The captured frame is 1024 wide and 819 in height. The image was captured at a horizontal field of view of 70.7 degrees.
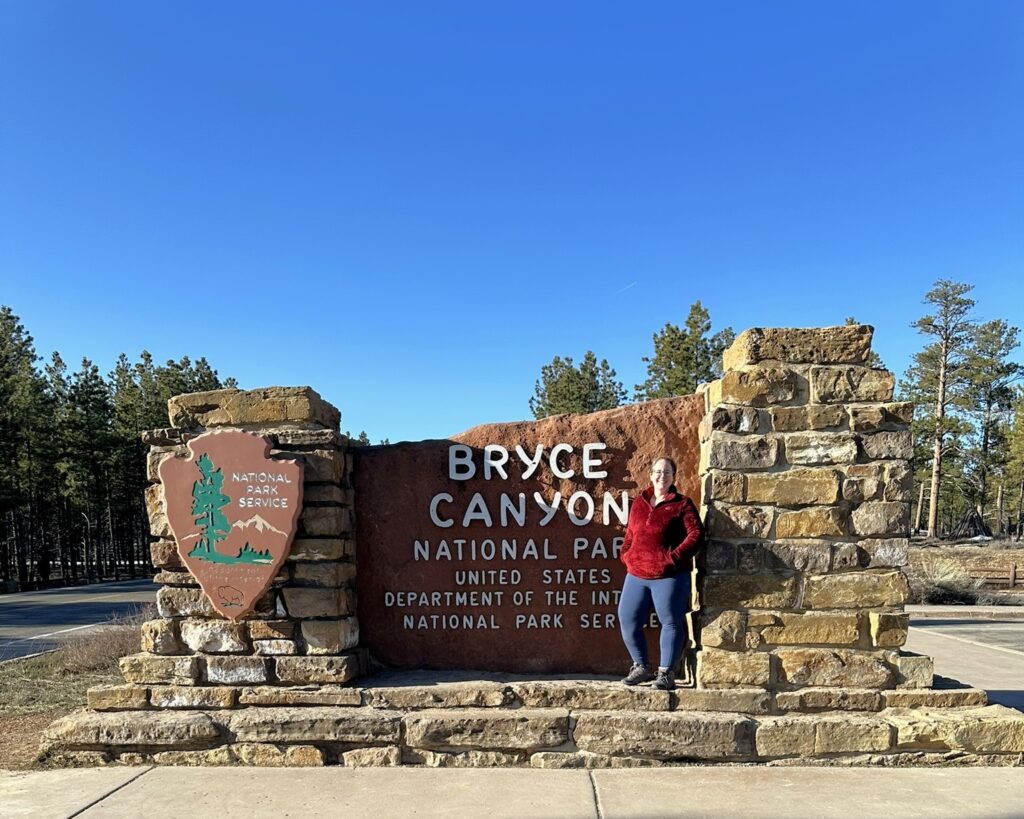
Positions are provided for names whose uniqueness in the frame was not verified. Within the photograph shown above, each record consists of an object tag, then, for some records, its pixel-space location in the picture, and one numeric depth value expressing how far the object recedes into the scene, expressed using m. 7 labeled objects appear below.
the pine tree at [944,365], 37.14
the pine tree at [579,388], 33.00
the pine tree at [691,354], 24.06
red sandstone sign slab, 4.63
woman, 4.16
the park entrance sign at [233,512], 4.32
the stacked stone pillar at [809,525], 4.12
